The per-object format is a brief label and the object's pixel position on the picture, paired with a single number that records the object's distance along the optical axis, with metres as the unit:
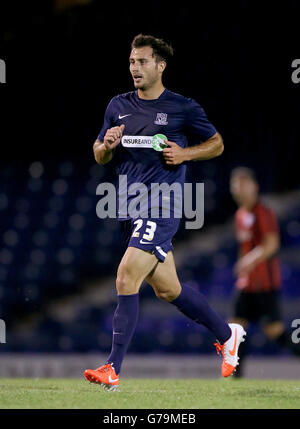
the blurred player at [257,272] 14.40
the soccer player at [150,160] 9.27
